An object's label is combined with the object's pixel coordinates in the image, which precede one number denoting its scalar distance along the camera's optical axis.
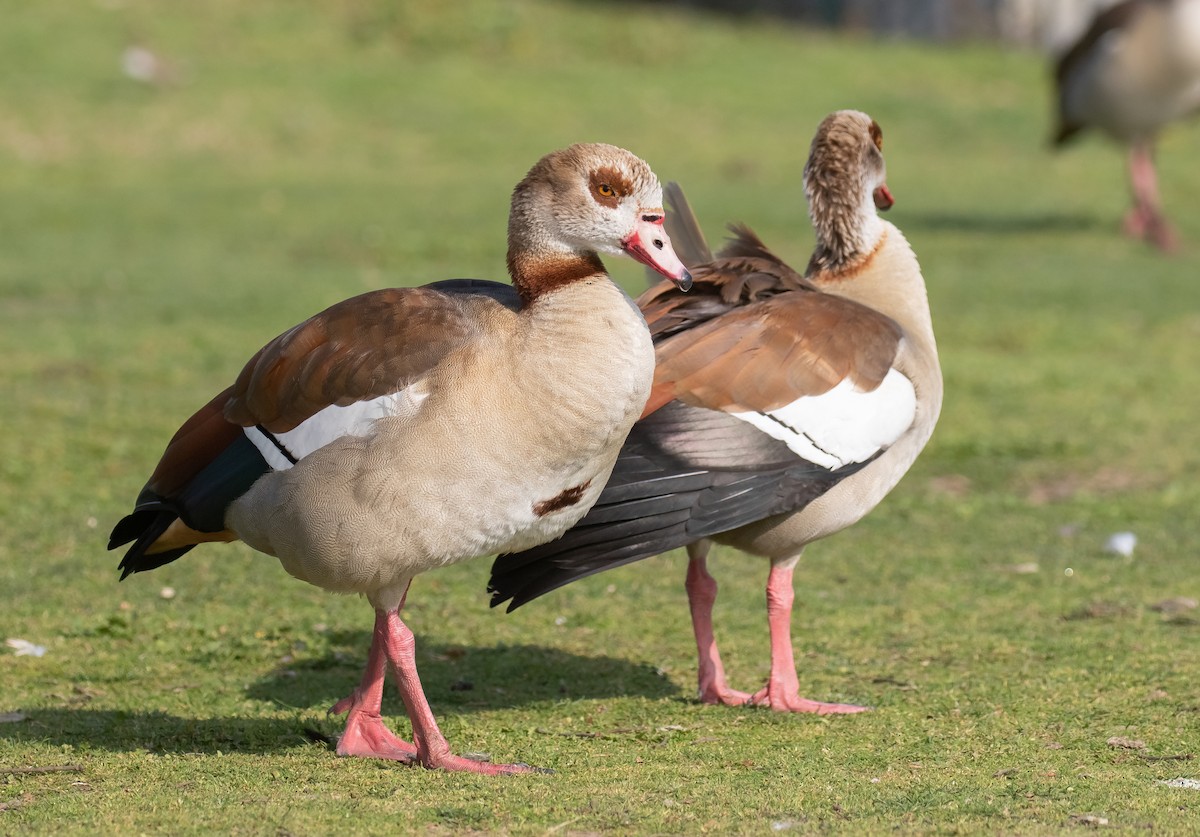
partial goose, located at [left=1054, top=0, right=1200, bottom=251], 29.34
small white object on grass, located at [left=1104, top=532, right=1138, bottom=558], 14.27
